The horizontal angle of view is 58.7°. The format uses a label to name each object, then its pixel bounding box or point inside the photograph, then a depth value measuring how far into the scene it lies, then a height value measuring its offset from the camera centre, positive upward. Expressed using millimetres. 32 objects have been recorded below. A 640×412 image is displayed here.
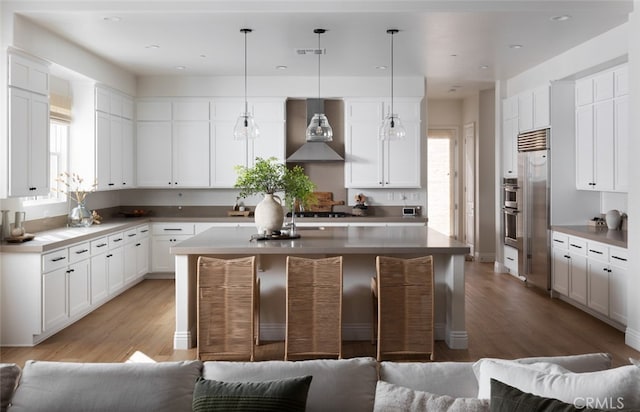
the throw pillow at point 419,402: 1867 -687
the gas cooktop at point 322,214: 7887 -242
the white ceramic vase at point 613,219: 6156 -252
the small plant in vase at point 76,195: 6417 +28
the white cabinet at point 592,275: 5219 -803
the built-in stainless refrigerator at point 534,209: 6773 -154
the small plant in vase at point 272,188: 4750 +75
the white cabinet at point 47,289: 4805 -835
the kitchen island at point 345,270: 4422 -619
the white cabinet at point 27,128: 4848 +627
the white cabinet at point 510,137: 7812 +839
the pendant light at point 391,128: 5383 +654
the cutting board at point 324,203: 8219 -91
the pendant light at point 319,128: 5337 +644
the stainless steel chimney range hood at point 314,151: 7859 +636
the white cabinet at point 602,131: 5578 +681
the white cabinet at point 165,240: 7809 -591
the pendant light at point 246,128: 5281 +643
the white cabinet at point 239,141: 7945 +843
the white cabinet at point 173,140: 7988 +806
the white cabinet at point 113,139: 6781 +735
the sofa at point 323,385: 1805 -659
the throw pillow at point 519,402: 1664 -618
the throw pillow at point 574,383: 1759 -604
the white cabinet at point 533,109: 6812 +1101
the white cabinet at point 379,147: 7965 +698
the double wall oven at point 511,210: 7613 -188
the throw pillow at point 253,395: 1856 -661
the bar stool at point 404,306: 4305 -833
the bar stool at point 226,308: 4266 -838
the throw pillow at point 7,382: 2021 -667
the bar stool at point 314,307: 4254 -832
